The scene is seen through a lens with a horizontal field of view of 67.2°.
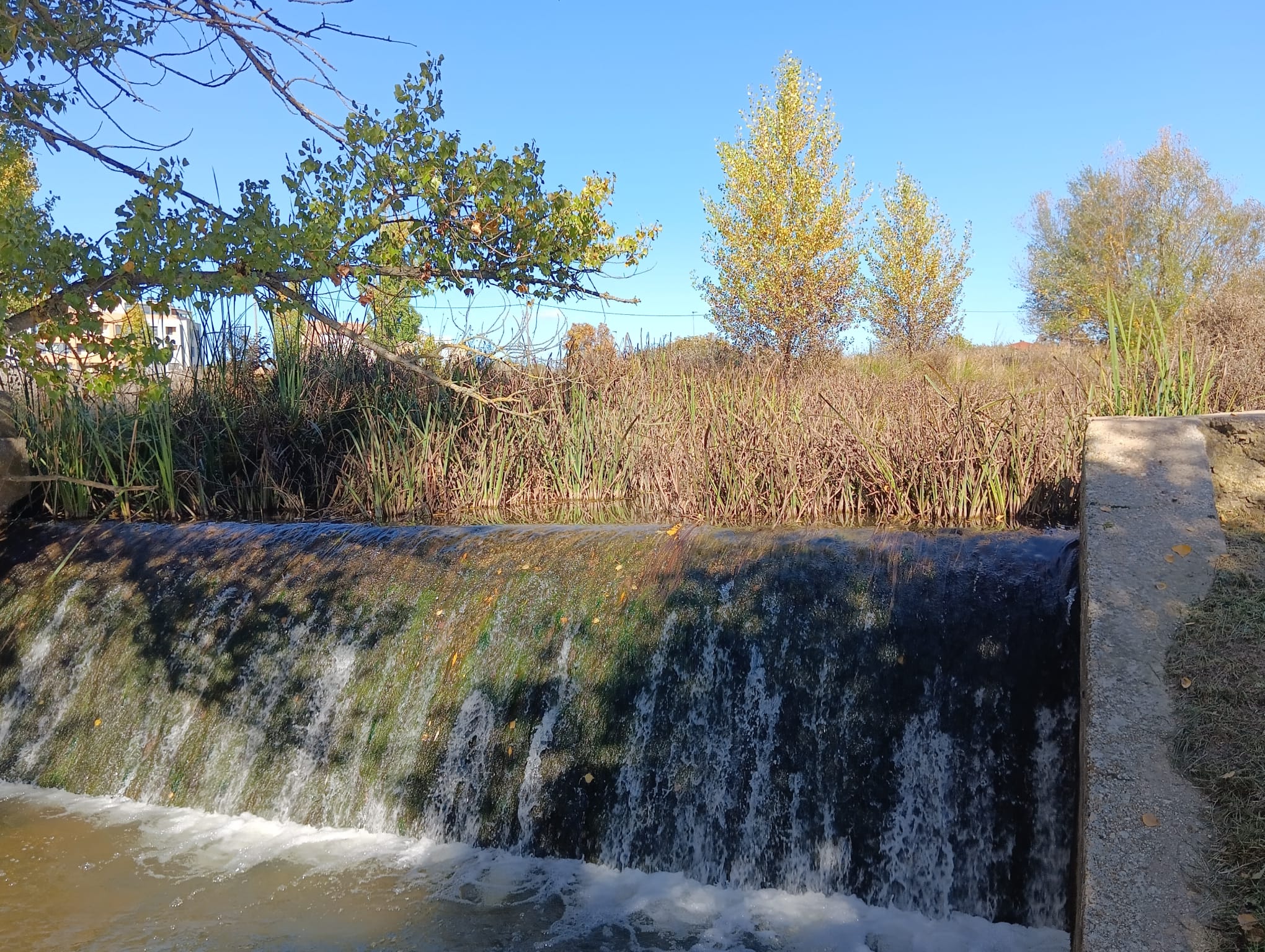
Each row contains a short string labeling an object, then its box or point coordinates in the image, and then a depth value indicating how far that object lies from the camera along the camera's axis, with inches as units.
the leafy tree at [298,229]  159.9
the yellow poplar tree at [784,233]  838.5
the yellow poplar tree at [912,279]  1026.7
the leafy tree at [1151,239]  1051.3
